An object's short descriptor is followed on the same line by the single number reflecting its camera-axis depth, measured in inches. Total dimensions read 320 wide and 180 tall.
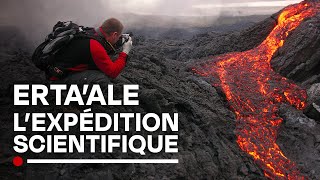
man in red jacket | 177.9
